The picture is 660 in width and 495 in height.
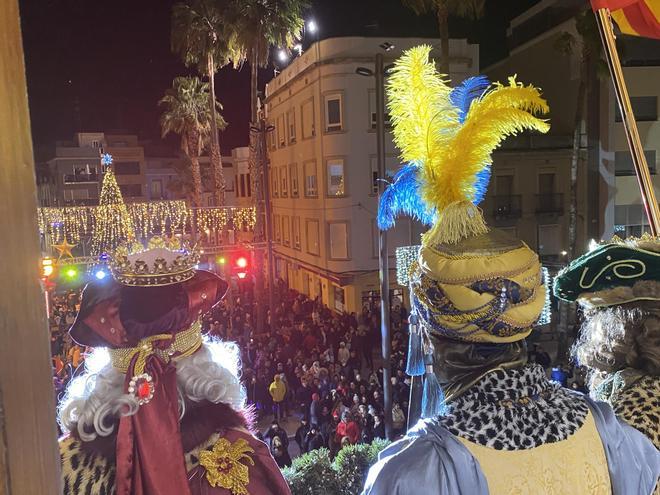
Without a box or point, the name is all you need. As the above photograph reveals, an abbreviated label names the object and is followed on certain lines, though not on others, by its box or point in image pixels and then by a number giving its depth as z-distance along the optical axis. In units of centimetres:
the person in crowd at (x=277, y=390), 1076
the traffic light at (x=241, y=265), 1750
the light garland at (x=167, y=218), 2162
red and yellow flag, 459
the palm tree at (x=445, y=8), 1448
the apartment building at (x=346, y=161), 2105
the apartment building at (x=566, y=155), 2088
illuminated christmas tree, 2186
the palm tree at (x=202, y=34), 2072
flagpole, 368
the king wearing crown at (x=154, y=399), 238
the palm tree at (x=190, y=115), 2683
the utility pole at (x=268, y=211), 1673
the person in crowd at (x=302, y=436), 908
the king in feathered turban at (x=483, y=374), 192
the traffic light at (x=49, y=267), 1086
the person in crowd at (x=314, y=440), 888
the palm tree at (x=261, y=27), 1970
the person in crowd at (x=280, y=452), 799
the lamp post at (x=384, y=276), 918
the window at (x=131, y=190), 4425
